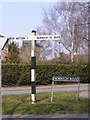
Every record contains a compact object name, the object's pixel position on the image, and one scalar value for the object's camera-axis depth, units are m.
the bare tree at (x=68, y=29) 30.75
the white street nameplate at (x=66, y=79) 10.25
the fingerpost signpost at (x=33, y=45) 9.87
